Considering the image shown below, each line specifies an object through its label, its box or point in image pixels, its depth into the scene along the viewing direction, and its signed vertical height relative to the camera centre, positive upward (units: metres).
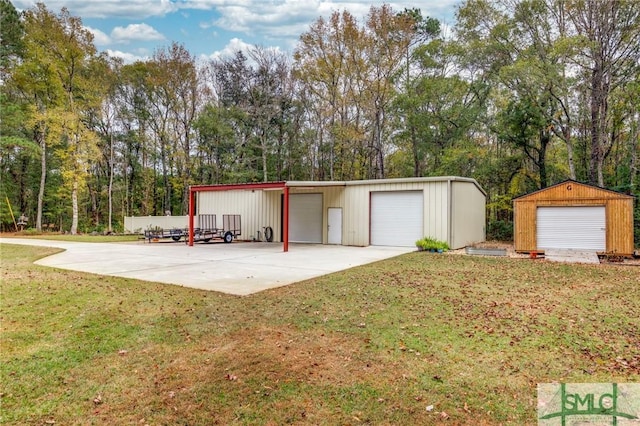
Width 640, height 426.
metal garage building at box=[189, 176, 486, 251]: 13.73 +0.21
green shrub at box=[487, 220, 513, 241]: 18.86 -0.76
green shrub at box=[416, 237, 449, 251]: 13.10 -1.02
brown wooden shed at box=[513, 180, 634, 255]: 11.37 -0.11
